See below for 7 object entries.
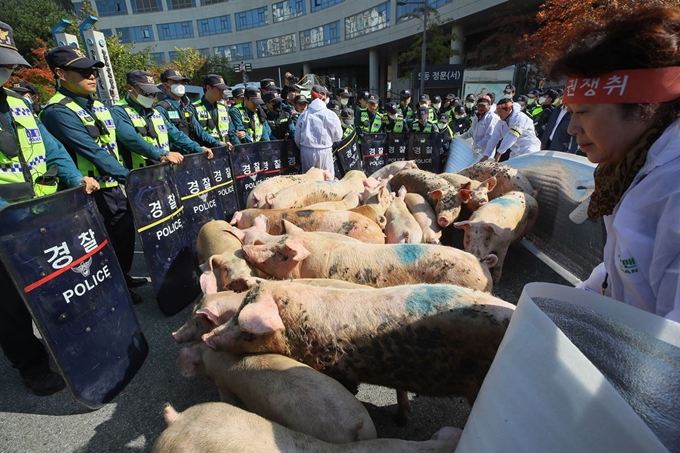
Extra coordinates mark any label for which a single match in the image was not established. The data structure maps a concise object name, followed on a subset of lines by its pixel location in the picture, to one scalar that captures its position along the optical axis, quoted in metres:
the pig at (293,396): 2.10
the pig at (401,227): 4.64
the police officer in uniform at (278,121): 9.37
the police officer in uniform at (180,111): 6.69
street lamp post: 24.34
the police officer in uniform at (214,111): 7.20
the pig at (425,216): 4.95
